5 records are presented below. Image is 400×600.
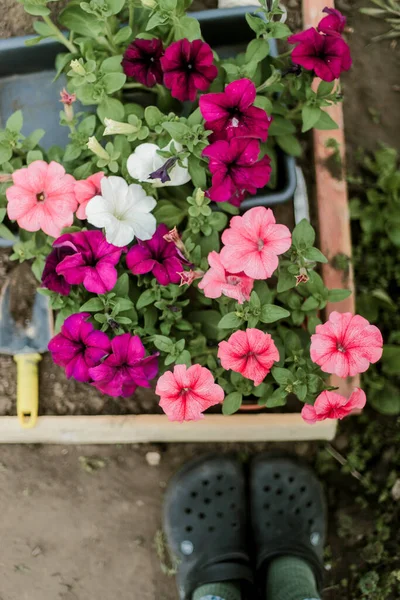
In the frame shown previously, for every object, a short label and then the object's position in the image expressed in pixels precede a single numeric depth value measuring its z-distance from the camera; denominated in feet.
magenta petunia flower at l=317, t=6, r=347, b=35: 4.11
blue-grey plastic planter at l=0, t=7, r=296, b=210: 4.94
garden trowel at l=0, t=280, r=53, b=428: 5.59
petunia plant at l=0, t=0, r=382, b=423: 4.00
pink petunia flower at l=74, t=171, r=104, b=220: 4.38
